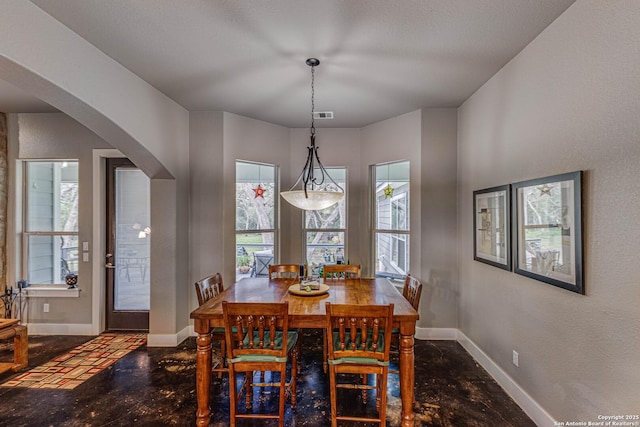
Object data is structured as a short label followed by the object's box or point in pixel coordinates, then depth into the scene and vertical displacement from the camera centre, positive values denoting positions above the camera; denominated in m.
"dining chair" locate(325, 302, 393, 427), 2.07 -0.91
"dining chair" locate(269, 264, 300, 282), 3.72 -0.63
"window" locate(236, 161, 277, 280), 4.30 -0.01
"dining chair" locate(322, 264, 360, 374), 3.68 -0.63
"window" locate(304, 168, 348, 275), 4.76 -0.25
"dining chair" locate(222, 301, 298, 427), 2.11 -0.90
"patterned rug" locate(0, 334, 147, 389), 2.85 -1.49
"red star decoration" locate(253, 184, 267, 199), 4.42 +0.37
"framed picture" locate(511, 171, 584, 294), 1.92 -0.10
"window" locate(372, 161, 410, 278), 4.22 -0.04
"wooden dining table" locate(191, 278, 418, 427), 2.22 -0.76
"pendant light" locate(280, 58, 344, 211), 2.77 +0.18
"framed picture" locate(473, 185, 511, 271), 2.72 -0.11
